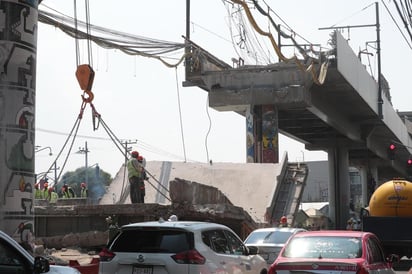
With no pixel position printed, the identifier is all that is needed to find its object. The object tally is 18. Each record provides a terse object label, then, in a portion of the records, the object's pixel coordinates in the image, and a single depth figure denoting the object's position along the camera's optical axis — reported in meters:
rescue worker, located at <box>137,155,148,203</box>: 20.91
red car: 9.62
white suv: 9.45
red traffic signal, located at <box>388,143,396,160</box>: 36.25
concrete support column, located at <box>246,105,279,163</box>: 41.09
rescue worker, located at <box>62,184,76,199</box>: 29.73
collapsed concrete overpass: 39.06
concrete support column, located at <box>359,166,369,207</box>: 70.56
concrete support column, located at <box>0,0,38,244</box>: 12.27
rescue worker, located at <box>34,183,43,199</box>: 26.73
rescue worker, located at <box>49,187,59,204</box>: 25.50
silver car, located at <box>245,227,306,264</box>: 16.52
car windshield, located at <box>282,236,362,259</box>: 10.07
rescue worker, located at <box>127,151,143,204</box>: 20.34
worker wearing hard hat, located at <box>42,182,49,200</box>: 26.44
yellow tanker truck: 18.45
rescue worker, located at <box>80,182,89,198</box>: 31.24
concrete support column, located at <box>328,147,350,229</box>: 56.97
